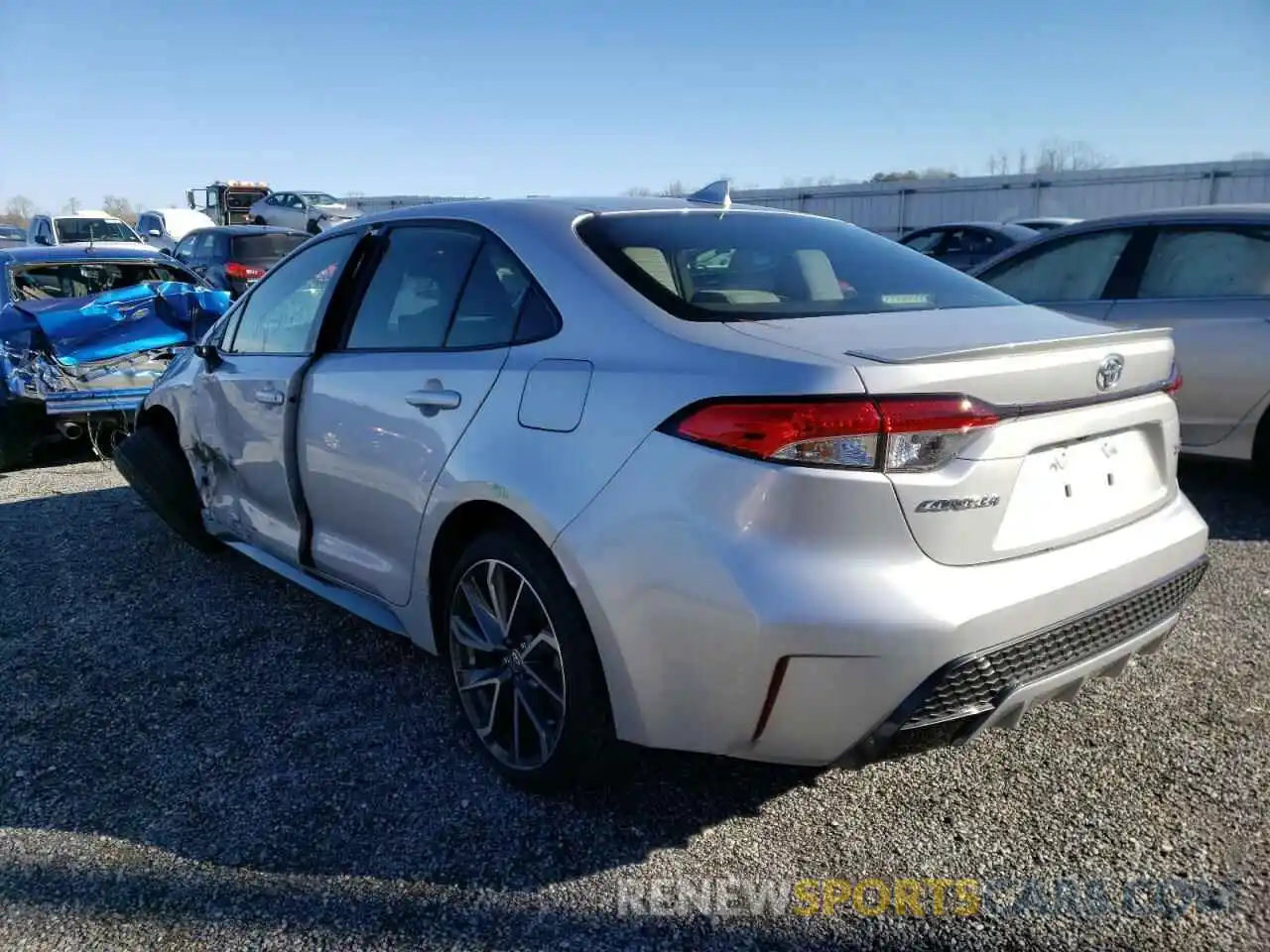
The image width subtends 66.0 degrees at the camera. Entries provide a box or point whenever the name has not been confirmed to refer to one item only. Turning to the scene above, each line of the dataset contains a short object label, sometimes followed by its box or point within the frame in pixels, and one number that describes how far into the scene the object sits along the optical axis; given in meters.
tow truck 31.20
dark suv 12.76
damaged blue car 6.36
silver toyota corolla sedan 2.01
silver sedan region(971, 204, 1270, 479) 4.96
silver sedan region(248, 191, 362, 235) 27.81
